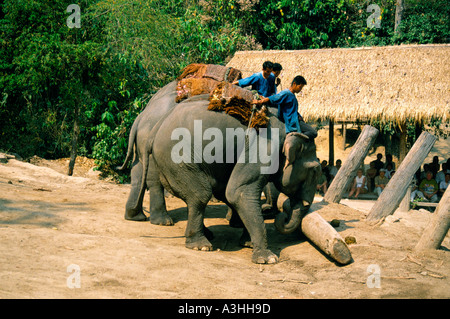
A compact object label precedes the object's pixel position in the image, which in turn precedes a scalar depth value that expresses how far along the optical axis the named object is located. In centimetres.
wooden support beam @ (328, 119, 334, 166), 1443
